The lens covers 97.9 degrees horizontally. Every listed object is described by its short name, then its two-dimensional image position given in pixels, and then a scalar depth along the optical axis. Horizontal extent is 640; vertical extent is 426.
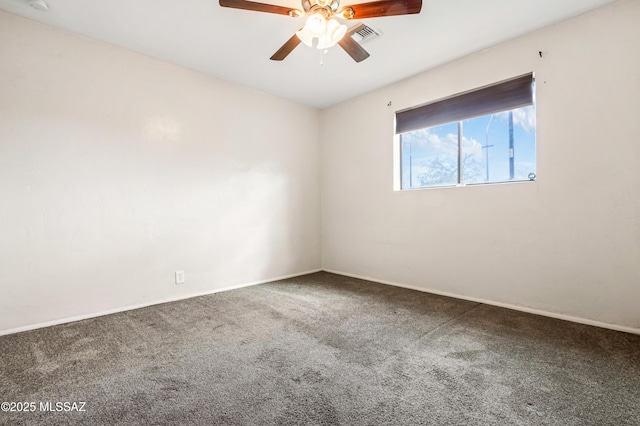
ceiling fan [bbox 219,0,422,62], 1.77
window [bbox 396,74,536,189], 2.71
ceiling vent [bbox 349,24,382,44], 2.41
